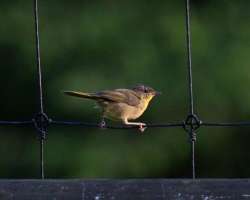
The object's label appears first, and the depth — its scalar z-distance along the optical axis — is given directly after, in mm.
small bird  9336
